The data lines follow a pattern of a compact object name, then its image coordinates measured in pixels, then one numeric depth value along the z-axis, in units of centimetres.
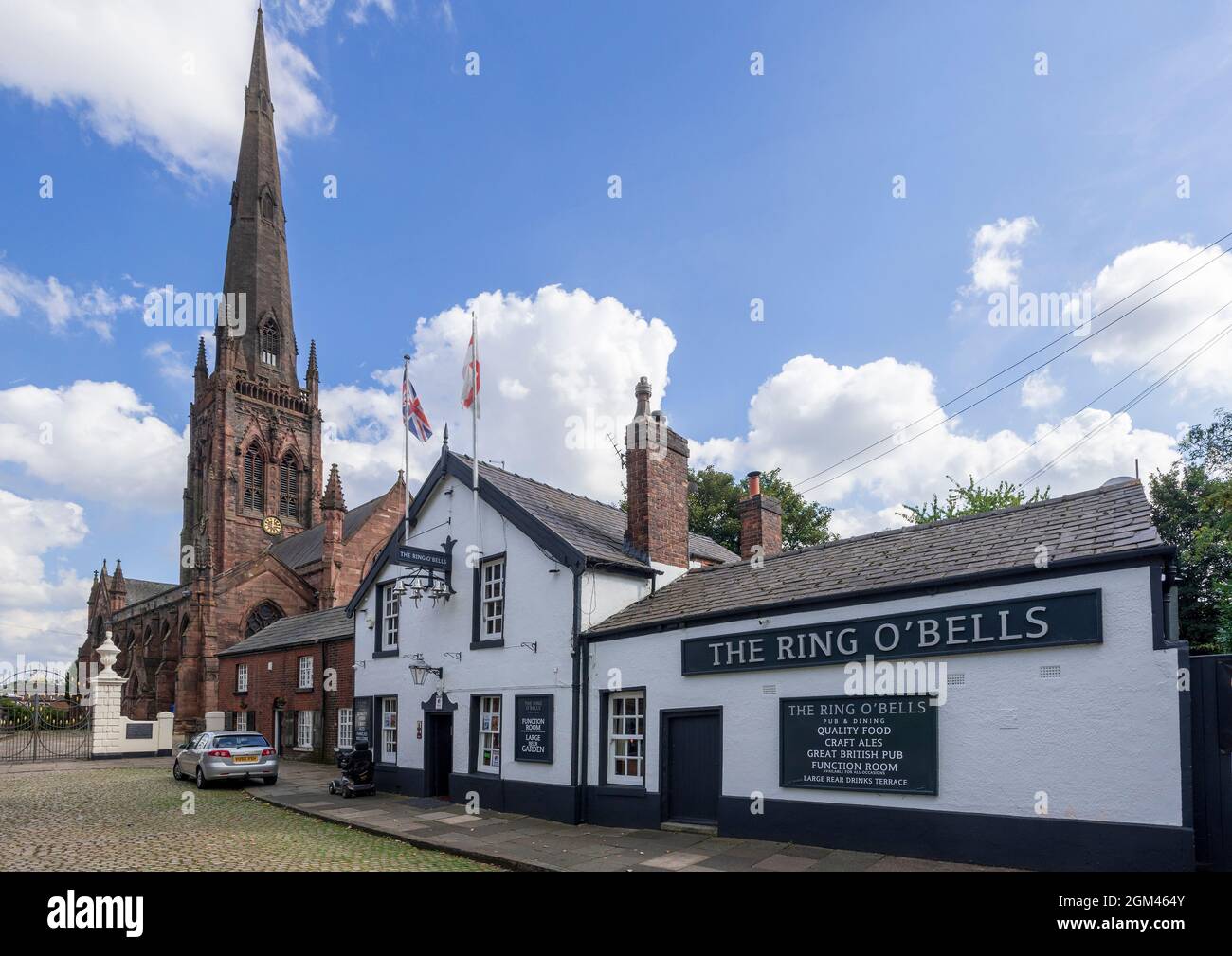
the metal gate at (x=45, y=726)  3172
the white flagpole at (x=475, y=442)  1752
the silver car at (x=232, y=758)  2055
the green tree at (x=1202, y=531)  2738
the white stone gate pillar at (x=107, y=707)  3102
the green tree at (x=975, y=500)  3631
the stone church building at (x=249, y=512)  4212
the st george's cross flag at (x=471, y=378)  1814
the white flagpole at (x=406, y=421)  1906
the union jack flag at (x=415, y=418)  1883
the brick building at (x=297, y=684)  2567
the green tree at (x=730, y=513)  4312
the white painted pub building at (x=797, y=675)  909
